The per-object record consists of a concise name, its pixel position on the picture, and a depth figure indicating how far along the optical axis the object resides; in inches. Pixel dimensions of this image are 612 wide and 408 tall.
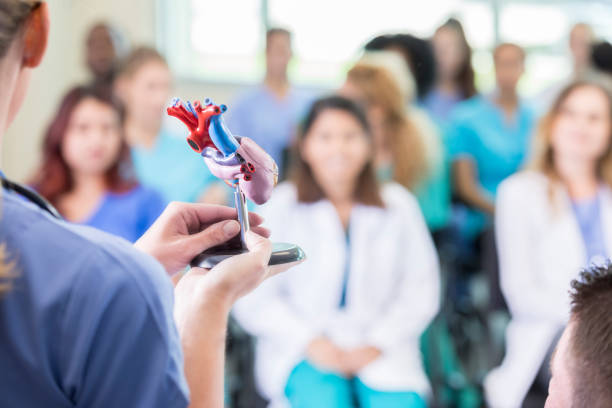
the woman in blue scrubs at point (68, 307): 42.9
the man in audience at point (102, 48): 144.3
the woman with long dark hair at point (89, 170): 116.9
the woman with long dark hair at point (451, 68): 139.4
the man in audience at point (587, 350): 55.2
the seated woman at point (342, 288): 108.4
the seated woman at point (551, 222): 109.8
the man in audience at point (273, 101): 131.3
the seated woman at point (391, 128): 120.5
